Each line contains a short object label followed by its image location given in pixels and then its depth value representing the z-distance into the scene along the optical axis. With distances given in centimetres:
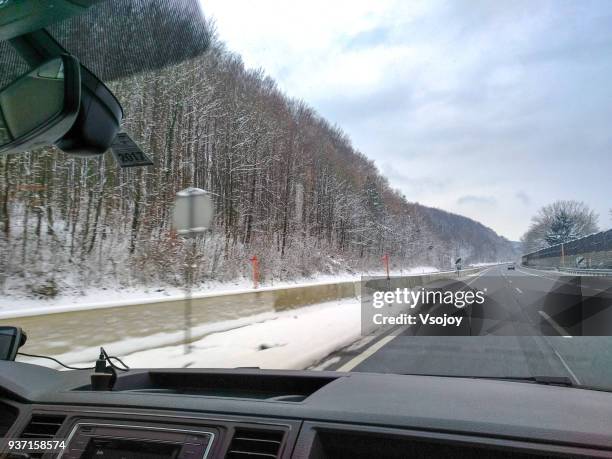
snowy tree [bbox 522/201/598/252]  8844
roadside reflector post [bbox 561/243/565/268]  6042
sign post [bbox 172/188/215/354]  800
